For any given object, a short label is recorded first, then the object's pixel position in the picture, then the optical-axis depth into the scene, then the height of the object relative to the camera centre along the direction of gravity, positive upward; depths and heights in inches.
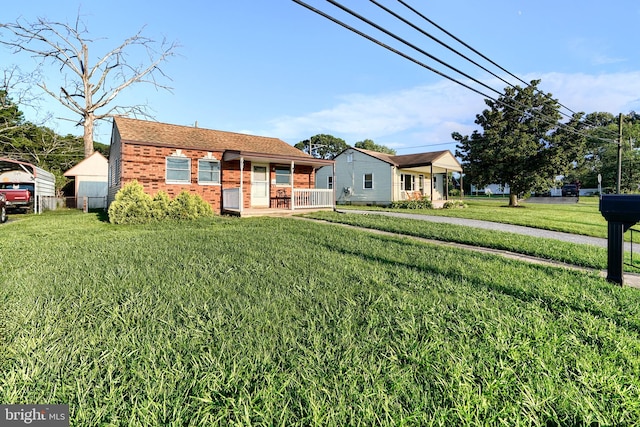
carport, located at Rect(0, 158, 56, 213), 690.6 +63.4
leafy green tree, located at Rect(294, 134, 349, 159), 2460.6 +533.6
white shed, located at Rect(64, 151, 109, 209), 1016.2 +109.9
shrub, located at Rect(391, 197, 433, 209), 791.2 +4.4
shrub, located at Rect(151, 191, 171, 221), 446.6 +1.6
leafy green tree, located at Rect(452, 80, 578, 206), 877.8 +172.6
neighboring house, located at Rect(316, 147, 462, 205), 887.7 +103.8
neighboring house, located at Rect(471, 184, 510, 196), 2493.0 +131.3
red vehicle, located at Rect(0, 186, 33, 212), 640.4 +20.5
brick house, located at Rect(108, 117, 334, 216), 520.4 +77.1
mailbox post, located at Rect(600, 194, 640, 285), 154.0 -7.3
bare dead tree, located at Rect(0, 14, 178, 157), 872.3 +441.4
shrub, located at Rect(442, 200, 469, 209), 829.6 +4.5
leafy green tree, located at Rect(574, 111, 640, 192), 1390.3 +239.9
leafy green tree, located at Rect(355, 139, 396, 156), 2404.0 +505.4
